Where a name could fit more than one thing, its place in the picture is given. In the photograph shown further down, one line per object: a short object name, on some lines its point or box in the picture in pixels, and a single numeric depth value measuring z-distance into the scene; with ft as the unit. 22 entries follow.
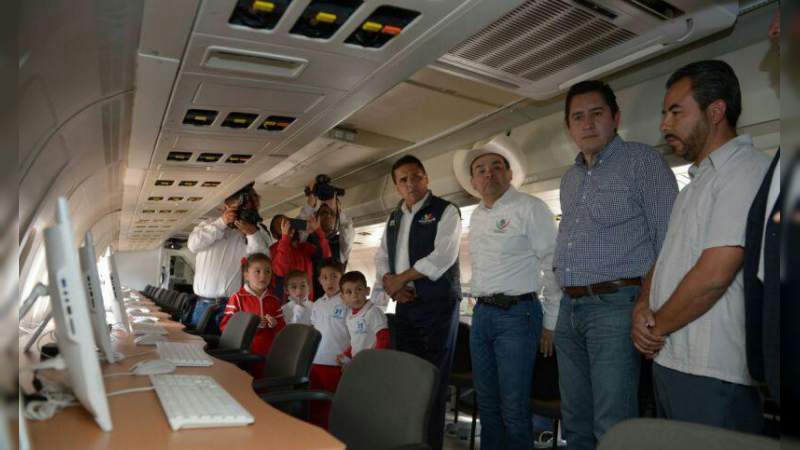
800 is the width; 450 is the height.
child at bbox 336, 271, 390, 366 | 14.02
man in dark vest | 11.81
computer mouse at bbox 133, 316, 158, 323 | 16.01
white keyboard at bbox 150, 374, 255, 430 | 4.76
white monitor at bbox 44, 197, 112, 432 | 4.16
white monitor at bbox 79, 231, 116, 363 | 6.89
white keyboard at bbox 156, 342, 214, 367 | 8.00
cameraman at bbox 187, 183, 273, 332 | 17.46
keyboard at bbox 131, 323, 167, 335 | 12.53
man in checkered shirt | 7.43
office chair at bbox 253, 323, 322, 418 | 8.67
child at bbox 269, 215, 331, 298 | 18.54
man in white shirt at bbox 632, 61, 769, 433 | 5.93
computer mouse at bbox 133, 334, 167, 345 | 10.66
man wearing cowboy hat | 9.75
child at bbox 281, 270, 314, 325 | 16.89
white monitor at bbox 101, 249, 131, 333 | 9.39
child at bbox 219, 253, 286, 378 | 15.35
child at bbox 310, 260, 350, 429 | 14.12
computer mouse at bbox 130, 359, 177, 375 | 7.12
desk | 4.33
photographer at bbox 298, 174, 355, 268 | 18.89
